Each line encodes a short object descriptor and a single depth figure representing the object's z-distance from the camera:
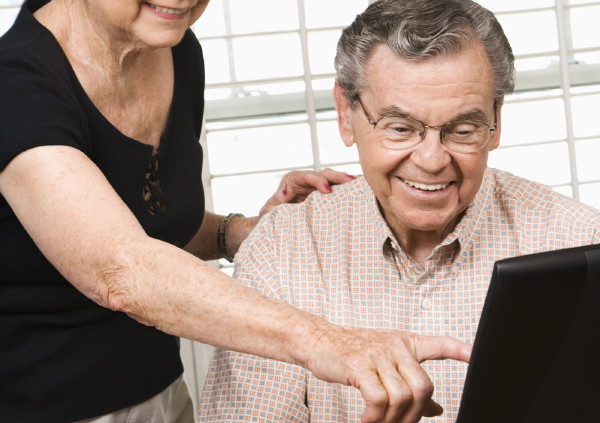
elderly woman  1.10
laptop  0.96
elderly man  1.35
